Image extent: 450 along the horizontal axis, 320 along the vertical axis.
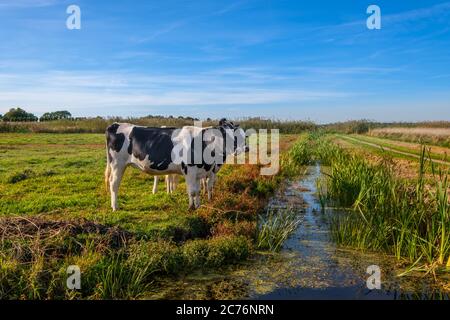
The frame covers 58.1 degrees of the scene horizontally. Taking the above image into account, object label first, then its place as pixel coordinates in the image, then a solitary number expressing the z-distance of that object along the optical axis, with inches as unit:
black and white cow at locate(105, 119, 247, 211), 322.7
